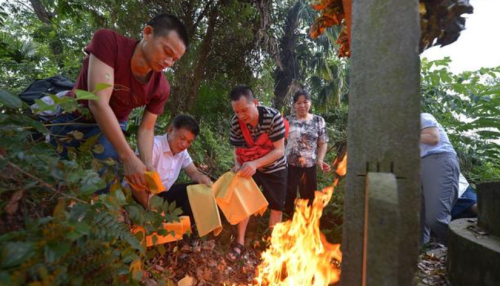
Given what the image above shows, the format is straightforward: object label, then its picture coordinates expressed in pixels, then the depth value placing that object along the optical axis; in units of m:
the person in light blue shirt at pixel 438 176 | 3.67
